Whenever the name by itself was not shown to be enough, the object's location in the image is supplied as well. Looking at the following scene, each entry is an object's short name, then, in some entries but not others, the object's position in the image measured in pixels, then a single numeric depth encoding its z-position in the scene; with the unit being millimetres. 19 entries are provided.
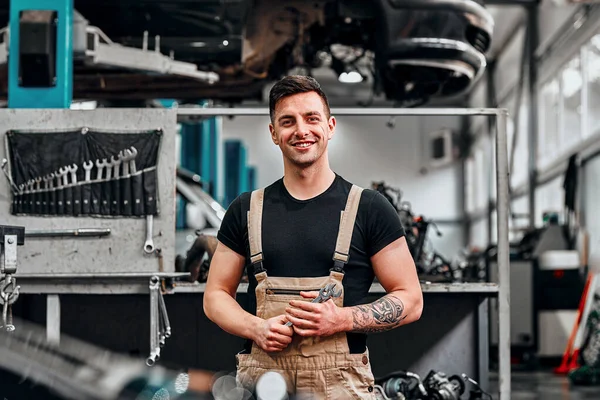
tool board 3787
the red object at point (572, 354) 7938
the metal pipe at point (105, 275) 3732
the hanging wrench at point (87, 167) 3799
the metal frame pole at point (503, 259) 3742
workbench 4129
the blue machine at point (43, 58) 4113
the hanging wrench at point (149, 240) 3768
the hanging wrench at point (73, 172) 3801
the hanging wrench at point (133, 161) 3793
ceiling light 6555
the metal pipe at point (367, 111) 3842
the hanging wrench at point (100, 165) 3799
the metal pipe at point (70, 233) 3785
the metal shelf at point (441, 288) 3785
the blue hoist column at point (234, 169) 13766
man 2338
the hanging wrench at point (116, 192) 3801
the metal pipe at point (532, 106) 12977
